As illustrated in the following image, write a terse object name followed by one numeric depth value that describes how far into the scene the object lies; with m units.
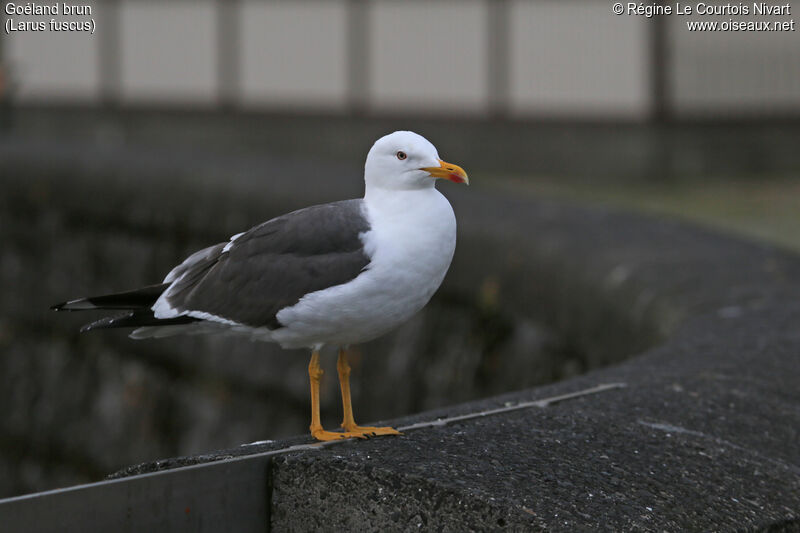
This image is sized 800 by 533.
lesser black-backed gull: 7.03
